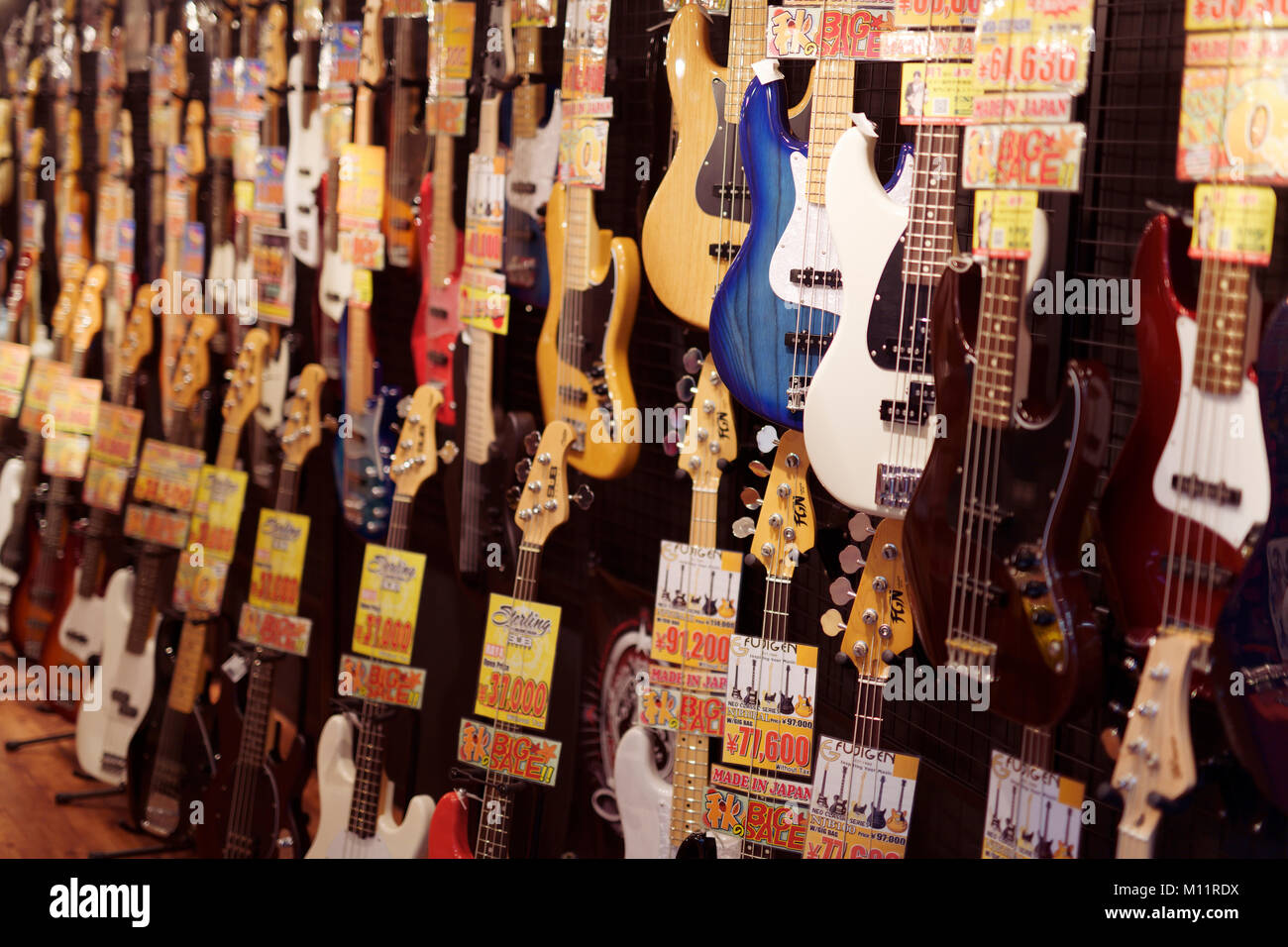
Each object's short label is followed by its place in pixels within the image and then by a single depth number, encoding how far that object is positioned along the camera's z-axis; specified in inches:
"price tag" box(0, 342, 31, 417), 184.5
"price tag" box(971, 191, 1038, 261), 74.4
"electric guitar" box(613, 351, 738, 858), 99.7
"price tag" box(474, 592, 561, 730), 113.9
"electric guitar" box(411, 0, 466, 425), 122.9
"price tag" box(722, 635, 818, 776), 95.0
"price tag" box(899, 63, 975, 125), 79.7
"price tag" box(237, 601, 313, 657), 137.8
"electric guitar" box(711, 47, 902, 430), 87.4
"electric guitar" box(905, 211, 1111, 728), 72.6
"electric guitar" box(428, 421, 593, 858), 111.4
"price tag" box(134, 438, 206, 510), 154.7
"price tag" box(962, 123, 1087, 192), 73.0
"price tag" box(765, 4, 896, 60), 85.8
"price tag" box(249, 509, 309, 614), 138.8
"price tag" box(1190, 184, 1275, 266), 65.4
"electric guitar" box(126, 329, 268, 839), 143.8
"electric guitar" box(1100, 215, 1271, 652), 66.2
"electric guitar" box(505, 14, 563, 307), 112.7
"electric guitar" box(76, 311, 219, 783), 153.3
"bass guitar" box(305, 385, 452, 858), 121.6
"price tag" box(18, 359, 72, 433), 177.0
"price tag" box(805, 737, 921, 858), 88.8
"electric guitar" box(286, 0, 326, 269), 138.3
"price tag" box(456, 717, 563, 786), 113.7
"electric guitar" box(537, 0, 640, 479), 105.0
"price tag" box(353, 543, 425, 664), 126.2
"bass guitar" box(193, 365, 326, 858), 131.2
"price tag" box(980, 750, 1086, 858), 77.5
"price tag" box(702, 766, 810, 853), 94.7
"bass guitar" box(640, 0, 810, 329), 93.6
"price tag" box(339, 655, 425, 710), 125.8
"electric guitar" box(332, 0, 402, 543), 129.5
